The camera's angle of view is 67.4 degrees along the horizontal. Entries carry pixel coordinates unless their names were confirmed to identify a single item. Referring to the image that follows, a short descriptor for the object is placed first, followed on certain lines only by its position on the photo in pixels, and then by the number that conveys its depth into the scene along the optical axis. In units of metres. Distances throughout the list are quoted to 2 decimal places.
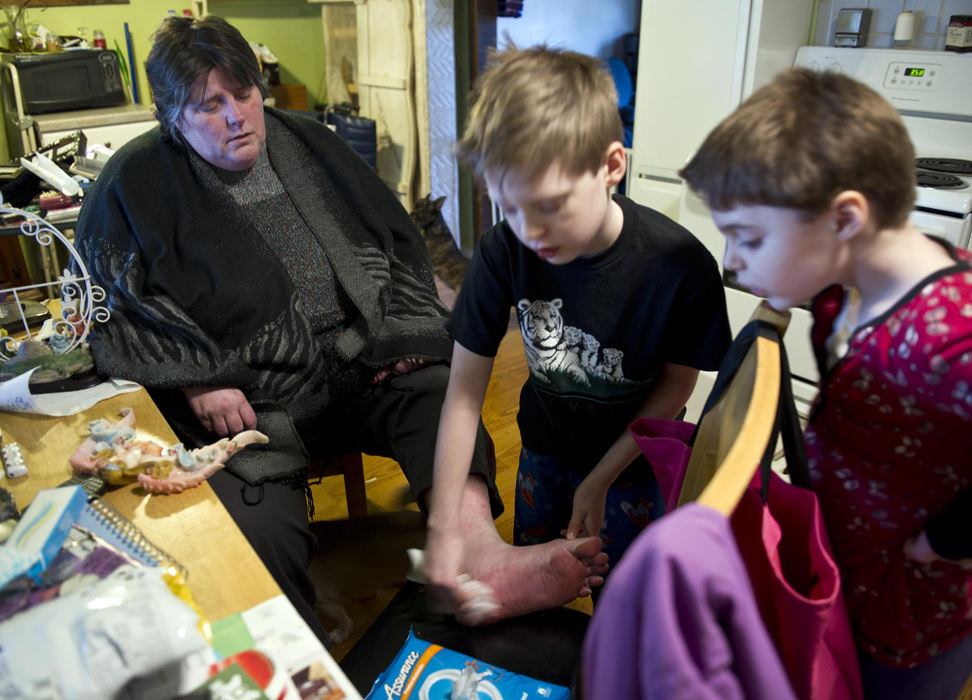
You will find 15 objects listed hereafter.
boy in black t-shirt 0.81
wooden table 0.81
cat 3.37
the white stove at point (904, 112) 2.17
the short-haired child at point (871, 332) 0.62
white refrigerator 2.15
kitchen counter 3.01
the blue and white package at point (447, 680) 0.90
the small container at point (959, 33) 2.12
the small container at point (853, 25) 2.36
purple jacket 0.45
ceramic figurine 0.96
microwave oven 3.01
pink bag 0.58
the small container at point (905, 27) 2.24
